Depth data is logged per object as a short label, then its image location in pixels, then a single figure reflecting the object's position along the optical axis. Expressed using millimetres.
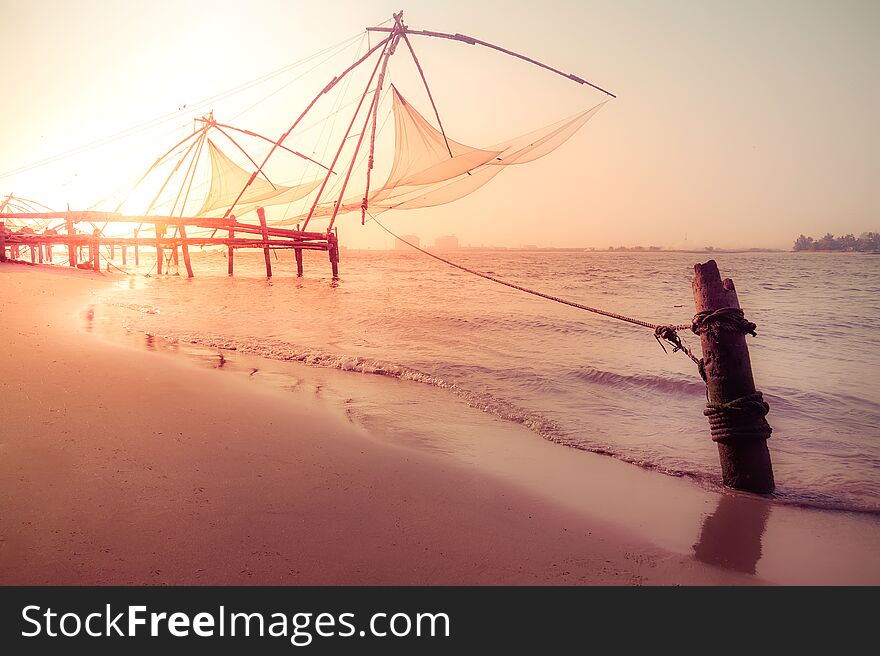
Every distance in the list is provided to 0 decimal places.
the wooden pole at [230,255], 19266
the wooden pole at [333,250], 19225
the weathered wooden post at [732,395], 3186
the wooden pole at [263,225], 18328
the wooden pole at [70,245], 22172
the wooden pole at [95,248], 21517
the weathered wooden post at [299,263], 22261
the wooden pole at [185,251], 21175
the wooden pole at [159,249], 21253
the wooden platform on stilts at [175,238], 18359
